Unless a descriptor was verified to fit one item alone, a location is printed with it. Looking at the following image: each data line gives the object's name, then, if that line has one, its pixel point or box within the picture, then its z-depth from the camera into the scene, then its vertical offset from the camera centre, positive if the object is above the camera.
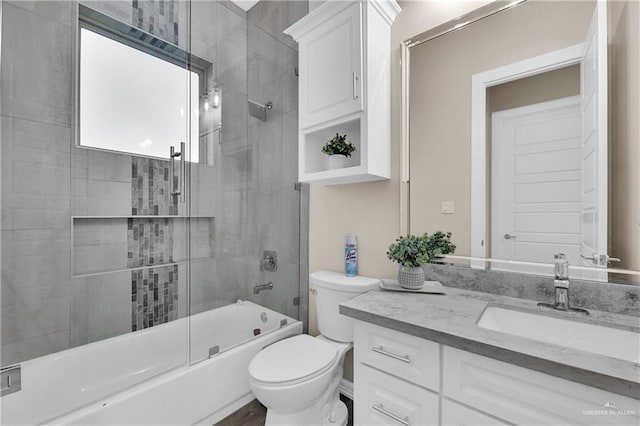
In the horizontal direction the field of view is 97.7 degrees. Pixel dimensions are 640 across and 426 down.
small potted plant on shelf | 1.56 +0.35
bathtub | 1.26 -0.85
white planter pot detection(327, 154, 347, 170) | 1.55 +0.29
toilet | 1.23 -0.72
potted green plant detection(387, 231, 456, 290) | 1.23 -0.20
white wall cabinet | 1.40 +0.70
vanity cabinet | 0.66 -0.50
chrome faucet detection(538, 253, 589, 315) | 0.98 -0.25
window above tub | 1.71 +0.79
